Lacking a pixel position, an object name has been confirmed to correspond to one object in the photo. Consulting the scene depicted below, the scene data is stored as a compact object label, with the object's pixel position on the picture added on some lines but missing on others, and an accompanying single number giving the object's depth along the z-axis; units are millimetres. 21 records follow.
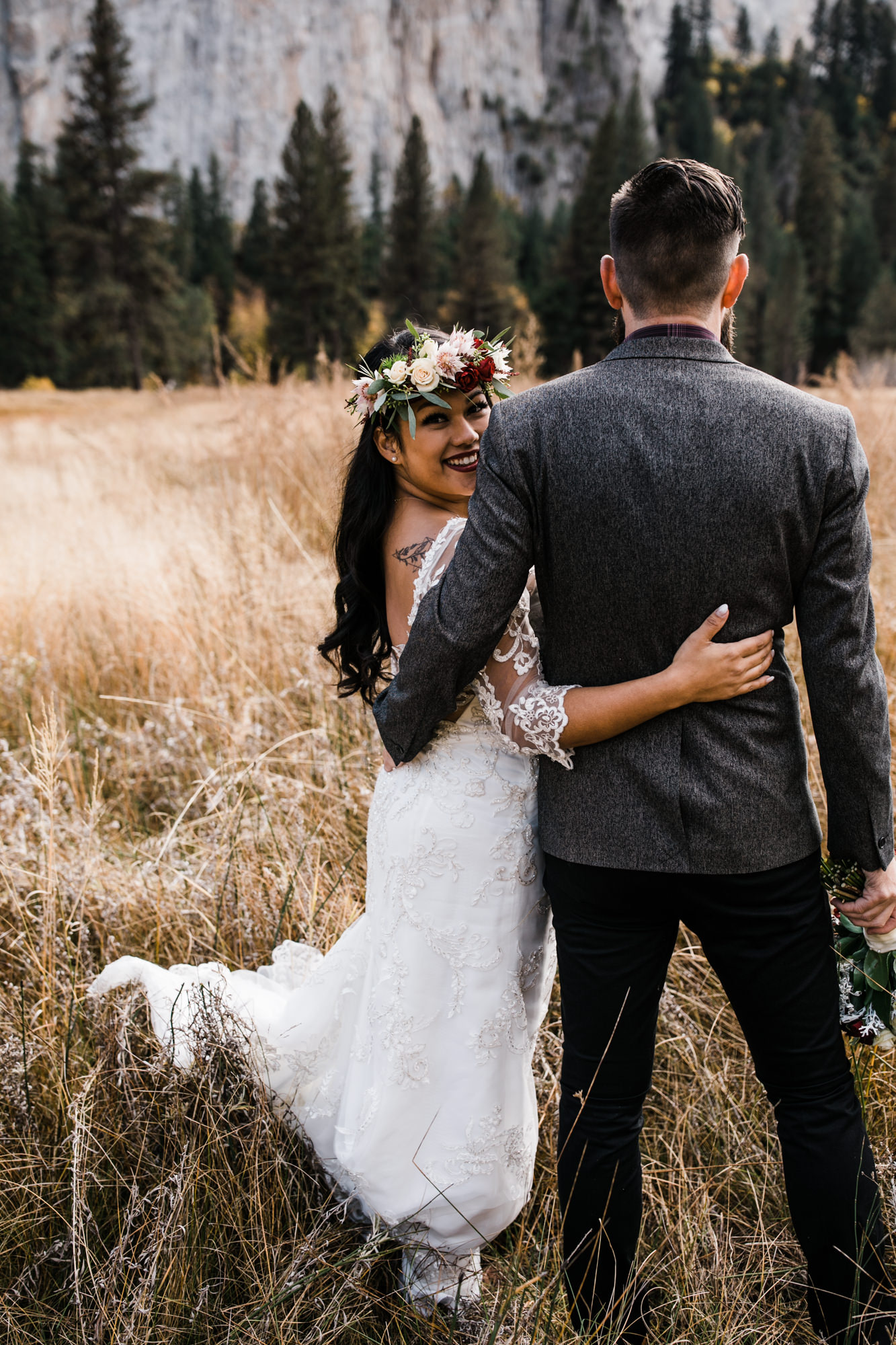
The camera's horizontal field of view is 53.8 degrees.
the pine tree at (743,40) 116750
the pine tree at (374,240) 57312
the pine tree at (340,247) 36562
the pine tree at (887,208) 64125
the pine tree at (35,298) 44125
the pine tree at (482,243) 42781
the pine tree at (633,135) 53594
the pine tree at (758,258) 44000
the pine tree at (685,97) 85000
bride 1942
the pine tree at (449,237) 53531
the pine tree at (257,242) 55219
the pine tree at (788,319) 43250
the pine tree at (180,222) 38719
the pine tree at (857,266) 55406
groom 1470
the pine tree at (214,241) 55750
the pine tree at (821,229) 56531
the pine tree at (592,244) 36688
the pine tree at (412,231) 45531
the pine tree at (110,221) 32281
